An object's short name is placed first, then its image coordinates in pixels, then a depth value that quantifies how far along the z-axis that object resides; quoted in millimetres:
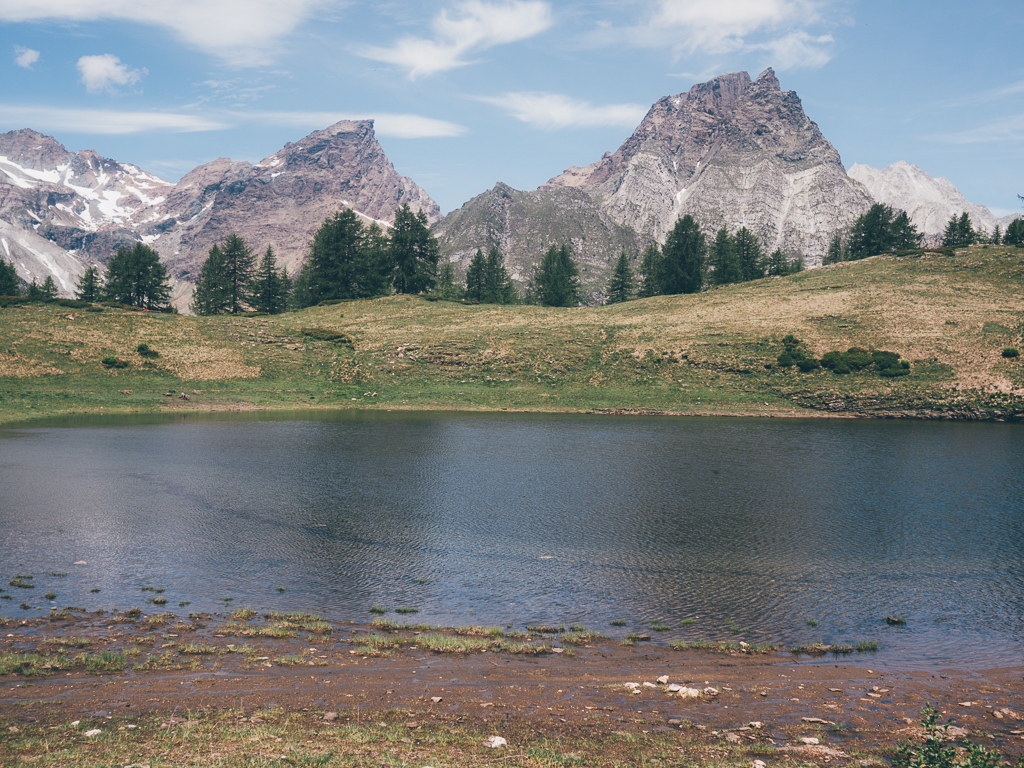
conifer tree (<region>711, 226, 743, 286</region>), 126812
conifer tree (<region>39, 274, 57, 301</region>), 130625
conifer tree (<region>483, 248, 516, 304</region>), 130250
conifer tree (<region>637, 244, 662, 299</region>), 130062
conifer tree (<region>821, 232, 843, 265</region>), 150550
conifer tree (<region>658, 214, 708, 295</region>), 119250
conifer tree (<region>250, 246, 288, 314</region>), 119375
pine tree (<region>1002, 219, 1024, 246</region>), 134125
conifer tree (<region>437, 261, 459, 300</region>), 129750
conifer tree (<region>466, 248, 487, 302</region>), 130000
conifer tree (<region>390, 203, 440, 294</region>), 112812
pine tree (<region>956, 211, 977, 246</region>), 146362
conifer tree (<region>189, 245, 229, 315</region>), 111000
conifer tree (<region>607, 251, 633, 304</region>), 131250
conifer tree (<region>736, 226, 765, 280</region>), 137750
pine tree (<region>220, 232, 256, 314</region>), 112188
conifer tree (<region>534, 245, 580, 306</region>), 124125
